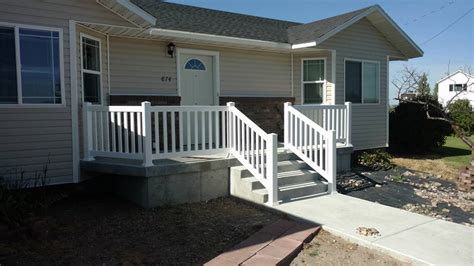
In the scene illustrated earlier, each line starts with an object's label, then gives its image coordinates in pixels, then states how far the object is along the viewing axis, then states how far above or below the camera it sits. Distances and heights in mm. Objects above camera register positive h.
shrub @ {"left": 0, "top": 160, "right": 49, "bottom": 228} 4672 -1129
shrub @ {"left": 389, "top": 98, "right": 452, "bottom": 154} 12375 -595
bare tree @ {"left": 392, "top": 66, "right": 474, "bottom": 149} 11898 +880
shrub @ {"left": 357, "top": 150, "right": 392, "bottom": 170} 10023 -1338
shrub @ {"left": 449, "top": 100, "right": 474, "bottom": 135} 22000 -399
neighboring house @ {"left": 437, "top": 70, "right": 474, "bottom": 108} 43591 +2847
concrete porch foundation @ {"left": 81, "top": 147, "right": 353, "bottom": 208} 6012 -1084
